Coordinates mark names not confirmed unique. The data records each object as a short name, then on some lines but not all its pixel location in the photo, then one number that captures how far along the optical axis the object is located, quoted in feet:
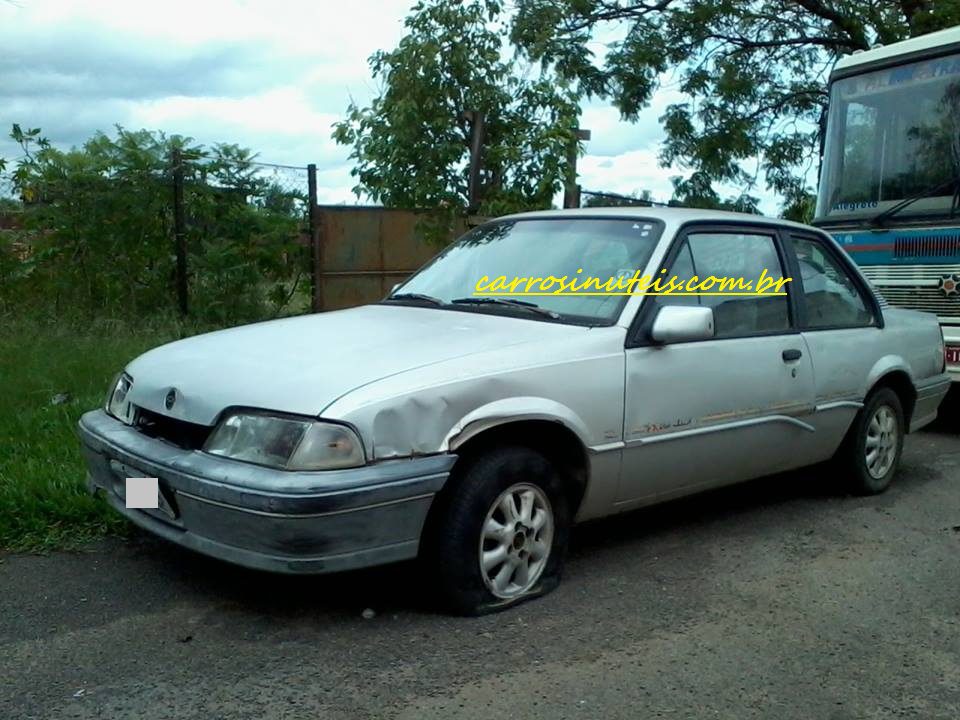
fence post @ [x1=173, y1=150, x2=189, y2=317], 32.35
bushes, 31.42
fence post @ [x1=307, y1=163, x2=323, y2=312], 34.58
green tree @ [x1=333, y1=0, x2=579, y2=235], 27.76
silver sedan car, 11.28
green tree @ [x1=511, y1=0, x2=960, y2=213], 49.26
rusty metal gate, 35.22
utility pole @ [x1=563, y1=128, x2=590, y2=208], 29.25
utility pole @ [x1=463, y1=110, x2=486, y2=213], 28.82
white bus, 24.17
